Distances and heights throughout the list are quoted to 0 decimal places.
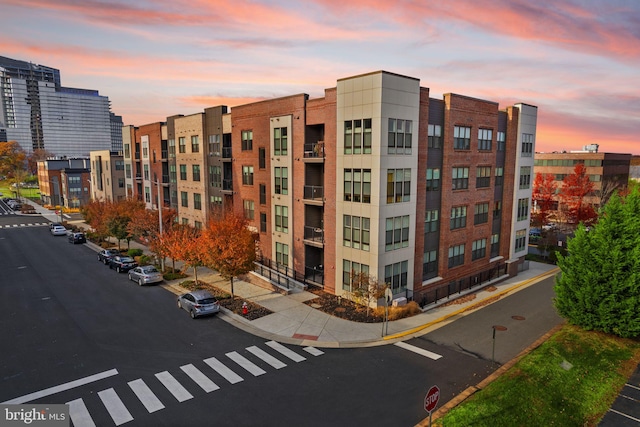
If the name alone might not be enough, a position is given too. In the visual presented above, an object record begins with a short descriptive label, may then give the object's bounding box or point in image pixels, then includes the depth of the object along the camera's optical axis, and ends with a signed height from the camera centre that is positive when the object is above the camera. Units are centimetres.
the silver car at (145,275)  3150 -913
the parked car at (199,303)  2430 -885
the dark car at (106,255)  3869 -940
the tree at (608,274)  1956 -559
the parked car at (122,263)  3559 -926
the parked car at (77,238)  5006 -975
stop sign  1139 -686
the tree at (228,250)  2727 -612
